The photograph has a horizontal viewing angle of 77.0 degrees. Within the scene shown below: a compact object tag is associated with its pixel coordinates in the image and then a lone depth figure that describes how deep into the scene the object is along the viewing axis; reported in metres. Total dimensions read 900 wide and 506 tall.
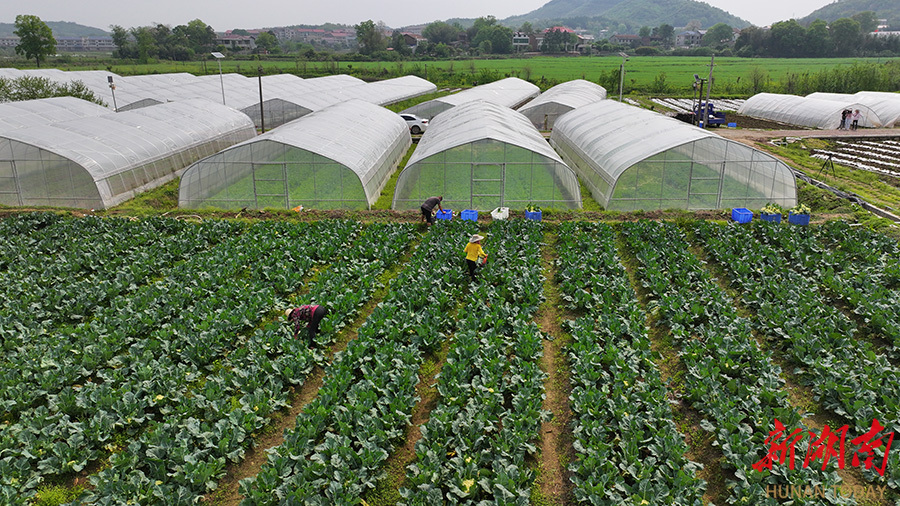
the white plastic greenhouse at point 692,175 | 20.70
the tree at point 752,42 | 132.38
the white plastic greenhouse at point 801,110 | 42.73
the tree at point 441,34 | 189.25
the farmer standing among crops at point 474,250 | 14.43
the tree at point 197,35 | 119.00
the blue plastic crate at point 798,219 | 18.91
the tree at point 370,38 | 121.81
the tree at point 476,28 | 179.39
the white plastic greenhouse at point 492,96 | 42.44
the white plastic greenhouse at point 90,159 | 21.12
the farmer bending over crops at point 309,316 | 11.39
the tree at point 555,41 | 154.12
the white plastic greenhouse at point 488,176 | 21.33
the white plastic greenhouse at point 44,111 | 29.69
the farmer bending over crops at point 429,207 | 18.78
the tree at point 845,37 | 124.56
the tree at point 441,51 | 126.88
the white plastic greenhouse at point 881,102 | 42.53
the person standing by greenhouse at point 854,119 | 40.97
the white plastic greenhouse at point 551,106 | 40.44
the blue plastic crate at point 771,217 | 19.27
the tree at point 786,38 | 126.81
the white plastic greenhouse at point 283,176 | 21.52
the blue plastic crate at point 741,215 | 19.33
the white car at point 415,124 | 39.28
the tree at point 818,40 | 125.12
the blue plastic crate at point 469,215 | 19.58
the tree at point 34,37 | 62.91
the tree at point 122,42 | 107.62
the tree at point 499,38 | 142.38
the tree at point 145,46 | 99.69
